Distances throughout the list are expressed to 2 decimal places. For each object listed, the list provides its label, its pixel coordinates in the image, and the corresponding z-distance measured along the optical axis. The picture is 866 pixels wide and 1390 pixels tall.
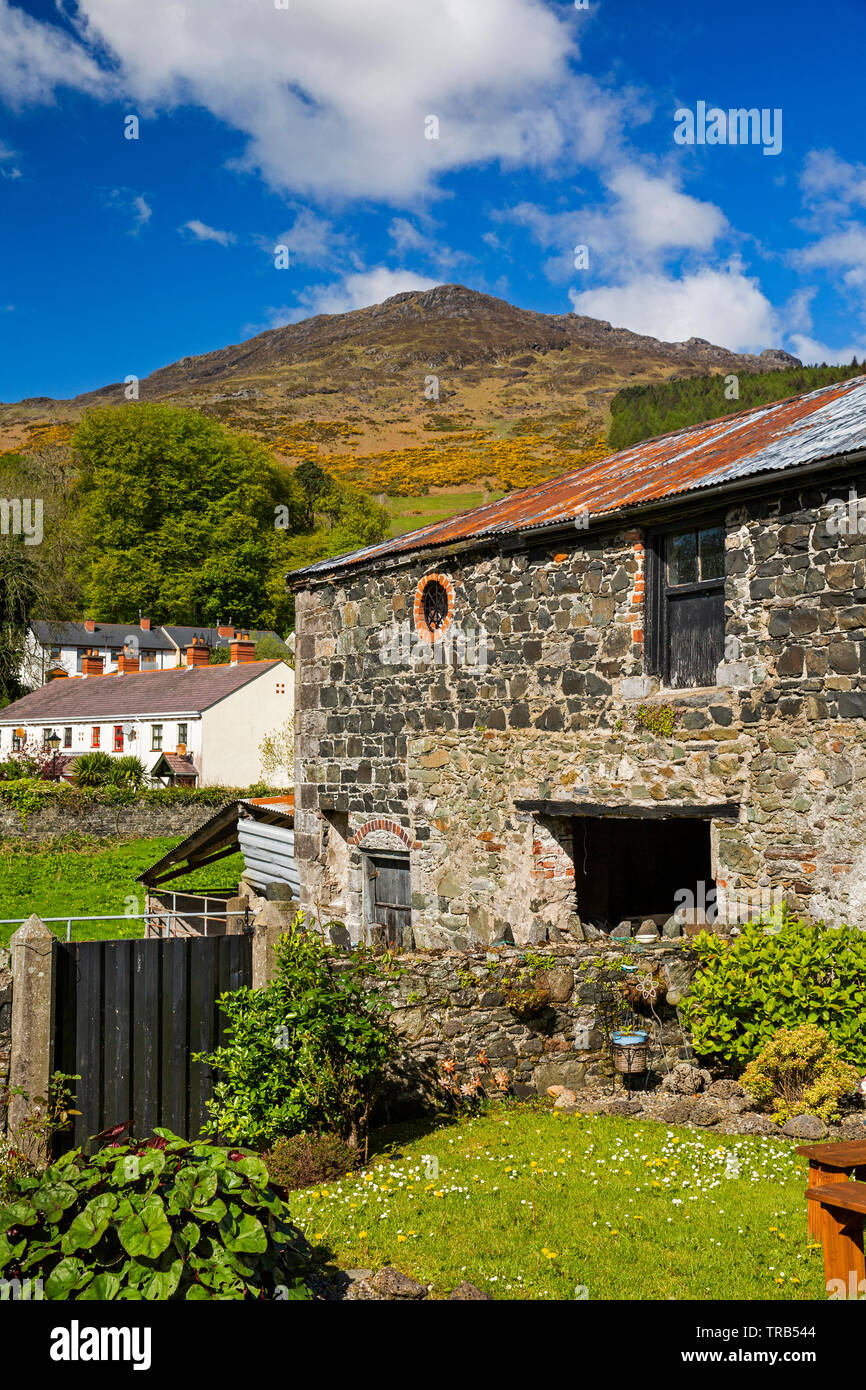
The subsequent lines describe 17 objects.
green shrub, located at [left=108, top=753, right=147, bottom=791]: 33.38
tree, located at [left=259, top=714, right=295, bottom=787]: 41.34
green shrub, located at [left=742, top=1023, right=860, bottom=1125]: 8.35
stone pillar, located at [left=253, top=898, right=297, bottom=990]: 8.48
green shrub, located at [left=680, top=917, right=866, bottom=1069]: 8.68
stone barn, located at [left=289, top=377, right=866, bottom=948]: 9.38
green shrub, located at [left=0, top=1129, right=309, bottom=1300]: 4.04
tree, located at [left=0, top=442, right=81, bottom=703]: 42.25
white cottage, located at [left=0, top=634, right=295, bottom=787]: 41.53
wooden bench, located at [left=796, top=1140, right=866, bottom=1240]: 5.38
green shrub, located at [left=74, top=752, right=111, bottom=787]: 32.81
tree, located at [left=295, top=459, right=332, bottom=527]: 83.75
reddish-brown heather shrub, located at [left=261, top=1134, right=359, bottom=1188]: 7.32
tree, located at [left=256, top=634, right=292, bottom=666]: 54.91
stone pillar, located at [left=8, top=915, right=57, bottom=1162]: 7.49
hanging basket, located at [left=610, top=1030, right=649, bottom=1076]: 9.15
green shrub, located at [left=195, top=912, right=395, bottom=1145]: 7.68
